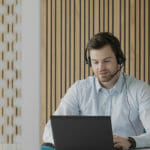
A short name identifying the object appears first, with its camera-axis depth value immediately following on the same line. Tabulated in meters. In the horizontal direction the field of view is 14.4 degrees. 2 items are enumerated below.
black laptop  2.40
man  2.89
